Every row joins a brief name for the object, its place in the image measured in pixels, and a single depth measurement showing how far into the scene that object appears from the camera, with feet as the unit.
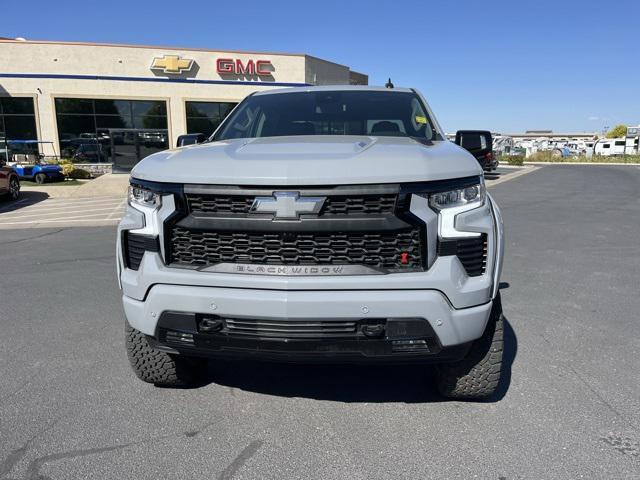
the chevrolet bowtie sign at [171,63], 85.46
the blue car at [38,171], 65.46
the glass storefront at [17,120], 81.82
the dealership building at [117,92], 81.35
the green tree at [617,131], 350.02
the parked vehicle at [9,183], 48.01
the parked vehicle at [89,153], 84.28
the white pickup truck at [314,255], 7.70
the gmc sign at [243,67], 89.10
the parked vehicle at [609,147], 209.87
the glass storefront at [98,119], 83.66
